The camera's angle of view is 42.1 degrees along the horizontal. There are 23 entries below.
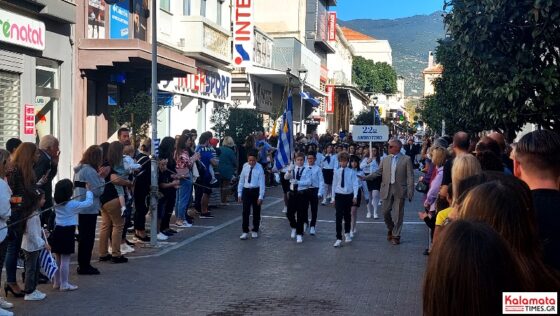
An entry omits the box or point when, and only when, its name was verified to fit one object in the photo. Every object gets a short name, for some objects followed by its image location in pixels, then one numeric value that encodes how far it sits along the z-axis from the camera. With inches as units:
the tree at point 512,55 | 390.3
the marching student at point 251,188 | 543.8
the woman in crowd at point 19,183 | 312.7
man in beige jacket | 538.0
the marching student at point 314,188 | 554.9
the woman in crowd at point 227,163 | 757.3
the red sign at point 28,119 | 649.0
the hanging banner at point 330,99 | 2628.0
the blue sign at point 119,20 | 832.1
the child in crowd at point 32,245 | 319.0
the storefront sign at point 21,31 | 605.2
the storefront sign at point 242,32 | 1284.4
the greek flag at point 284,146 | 679.7
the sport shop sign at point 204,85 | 1031.7
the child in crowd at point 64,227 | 342.6
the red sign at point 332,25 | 2615.7
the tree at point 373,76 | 4030.5
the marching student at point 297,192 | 544.7
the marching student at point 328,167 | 848.1
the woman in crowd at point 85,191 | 372.2
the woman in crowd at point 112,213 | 414.0
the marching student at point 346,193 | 531.2
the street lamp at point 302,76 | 1311.5
